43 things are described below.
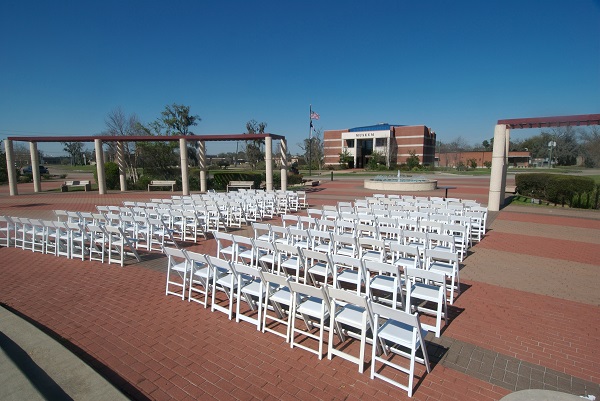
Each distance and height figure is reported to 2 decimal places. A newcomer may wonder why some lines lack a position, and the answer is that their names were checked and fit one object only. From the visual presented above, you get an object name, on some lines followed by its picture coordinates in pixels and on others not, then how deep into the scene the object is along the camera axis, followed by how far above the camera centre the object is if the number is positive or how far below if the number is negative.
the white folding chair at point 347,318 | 3.42 -1.82
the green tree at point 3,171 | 32.59 -1.37
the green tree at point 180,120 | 34.72 +3.93
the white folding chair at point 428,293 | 4.18 -1.84
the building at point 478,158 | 79.88 -0.30
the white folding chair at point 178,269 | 5.29 -1.84
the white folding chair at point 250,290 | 4.35 -1.85
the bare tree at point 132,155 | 28.91 +0.17
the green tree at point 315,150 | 68.62 +1.52
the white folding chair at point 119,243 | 6.93 -1.85
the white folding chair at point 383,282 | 4.36 -1.83
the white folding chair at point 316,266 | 5.19 -1.80
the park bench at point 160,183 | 24.31 -1.92
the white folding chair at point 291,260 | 5.50 -1.87
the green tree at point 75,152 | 93.75 +1.43
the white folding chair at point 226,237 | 6.36 -1.57
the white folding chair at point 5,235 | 8.64 -2.33
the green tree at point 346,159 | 68.75 -0.45
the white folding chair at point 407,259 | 5.41 -1.70
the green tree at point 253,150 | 48.34 +1.03
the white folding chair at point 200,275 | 5.02 -1.87
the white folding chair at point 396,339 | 3.14 -1.84
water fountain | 24.39 -2.01
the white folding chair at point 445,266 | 5.28 -1.87
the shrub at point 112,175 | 25.62 -1.38
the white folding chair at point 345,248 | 6.29 -1.80
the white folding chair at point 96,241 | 7.32 -1.90
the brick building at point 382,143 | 68.38 +2.99
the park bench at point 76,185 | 24.81 -2.12
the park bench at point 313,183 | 28.86 -2.32
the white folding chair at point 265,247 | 5.92 -1.72
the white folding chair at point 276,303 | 4.12 -1.91
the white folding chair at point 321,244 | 6.52 -1.76
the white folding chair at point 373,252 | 5.93 -1.79
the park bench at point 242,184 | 23.44 -1.92
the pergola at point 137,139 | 20.70 +0.63
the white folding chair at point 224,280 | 4.64 -1.82
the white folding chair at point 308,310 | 3.74 -1.83
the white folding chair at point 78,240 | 7.32 -1.98
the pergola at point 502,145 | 14.19 +0.54
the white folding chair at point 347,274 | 4.72 -1.78
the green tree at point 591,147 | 51.03 +1.65
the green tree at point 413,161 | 61.61 -0.78
